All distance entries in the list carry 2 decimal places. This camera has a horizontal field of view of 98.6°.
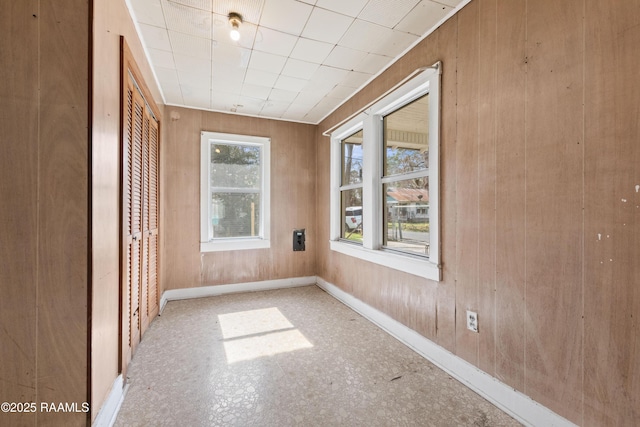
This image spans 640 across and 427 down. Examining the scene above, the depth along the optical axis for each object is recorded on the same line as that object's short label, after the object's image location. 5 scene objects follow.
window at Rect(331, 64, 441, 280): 2.26
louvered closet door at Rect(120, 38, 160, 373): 1.93
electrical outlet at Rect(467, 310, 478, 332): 1.89
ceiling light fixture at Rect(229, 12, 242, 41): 2.08
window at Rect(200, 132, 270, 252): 3.98
